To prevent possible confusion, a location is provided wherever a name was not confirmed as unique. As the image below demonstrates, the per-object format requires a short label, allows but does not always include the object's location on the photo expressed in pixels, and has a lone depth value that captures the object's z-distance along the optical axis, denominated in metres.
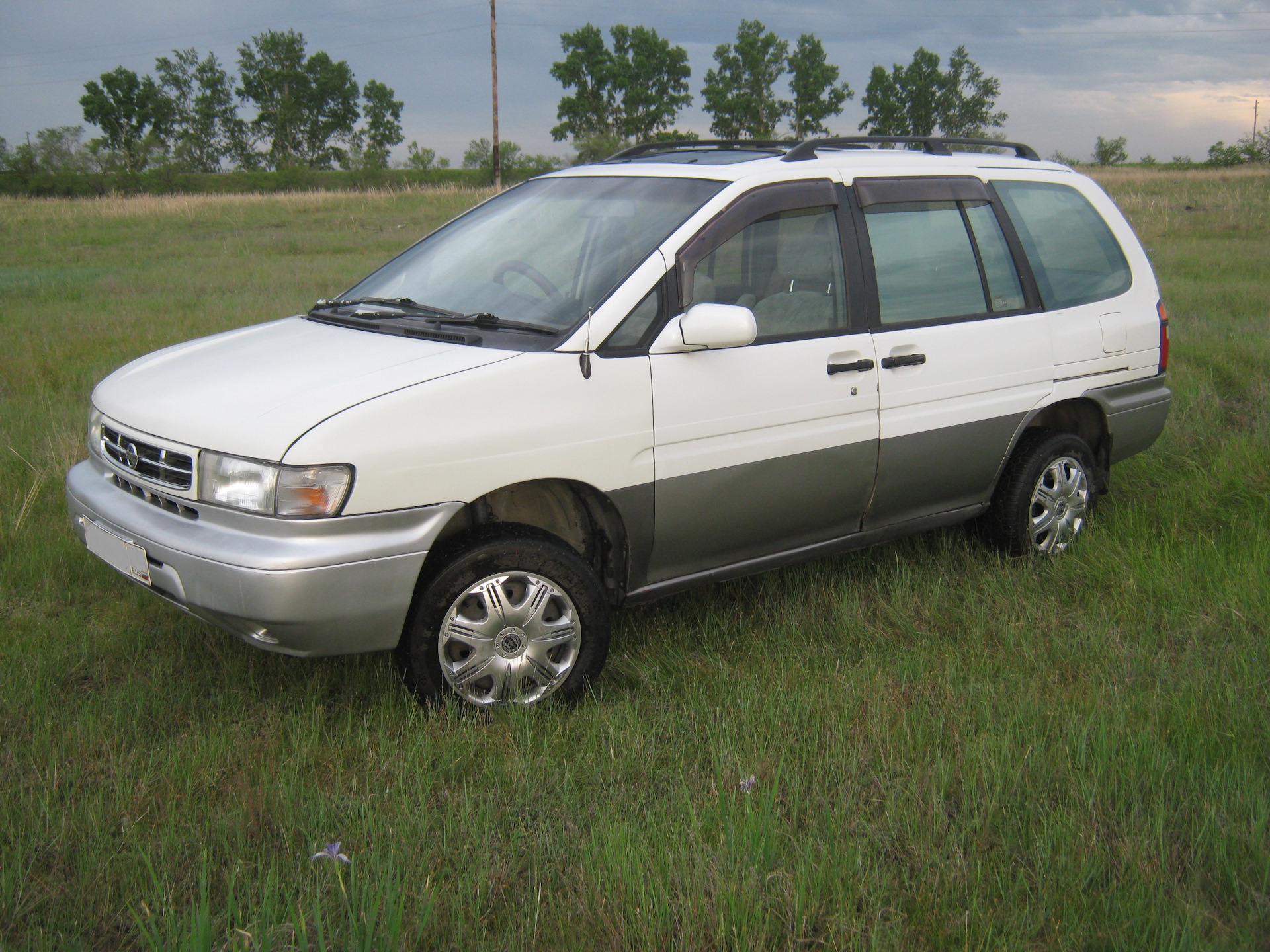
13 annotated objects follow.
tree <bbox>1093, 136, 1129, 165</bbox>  86.94
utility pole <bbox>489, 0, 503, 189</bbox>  43.22
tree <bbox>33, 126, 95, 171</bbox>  54.44
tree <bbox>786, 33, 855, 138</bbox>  87.06
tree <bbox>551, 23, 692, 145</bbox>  81.44
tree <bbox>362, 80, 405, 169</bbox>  83.06
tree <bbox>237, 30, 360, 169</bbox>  82.06
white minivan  2.91
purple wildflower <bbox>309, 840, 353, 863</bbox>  2.16
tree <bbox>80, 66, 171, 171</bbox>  79.31
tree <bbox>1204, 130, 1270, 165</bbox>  68.81
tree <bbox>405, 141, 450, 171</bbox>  70.06
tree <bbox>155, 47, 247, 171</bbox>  82.44
